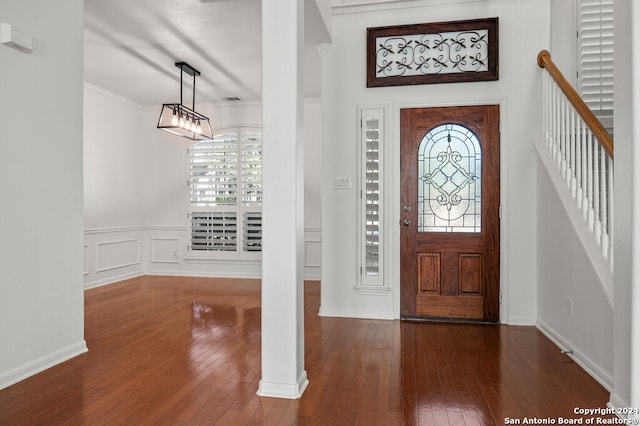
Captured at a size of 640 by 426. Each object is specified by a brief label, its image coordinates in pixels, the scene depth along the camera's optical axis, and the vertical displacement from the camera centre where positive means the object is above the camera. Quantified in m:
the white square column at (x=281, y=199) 2.49 +0.07
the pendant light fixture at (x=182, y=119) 4.97 +1.13
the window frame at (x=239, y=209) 6.84 +0.03
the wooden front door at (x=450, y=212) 4.06 -0.01
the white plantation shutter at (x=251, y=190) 6.80 +0.34
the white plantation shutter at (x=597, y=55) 3.90 +1.47
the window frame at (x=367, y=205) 4.25 +0.06
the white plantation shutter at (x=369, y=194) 4.28 +0.17
